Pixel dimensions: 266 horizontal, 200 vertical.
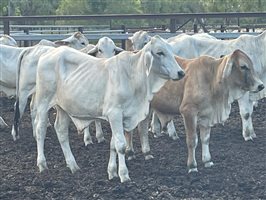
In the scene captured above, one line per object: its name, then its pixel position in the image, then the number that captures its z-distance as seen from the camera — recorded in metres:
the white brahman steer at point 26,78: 10.30
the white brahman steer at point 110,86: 7.60
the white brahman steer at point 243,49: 10.27
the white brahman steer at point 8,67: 11.41
